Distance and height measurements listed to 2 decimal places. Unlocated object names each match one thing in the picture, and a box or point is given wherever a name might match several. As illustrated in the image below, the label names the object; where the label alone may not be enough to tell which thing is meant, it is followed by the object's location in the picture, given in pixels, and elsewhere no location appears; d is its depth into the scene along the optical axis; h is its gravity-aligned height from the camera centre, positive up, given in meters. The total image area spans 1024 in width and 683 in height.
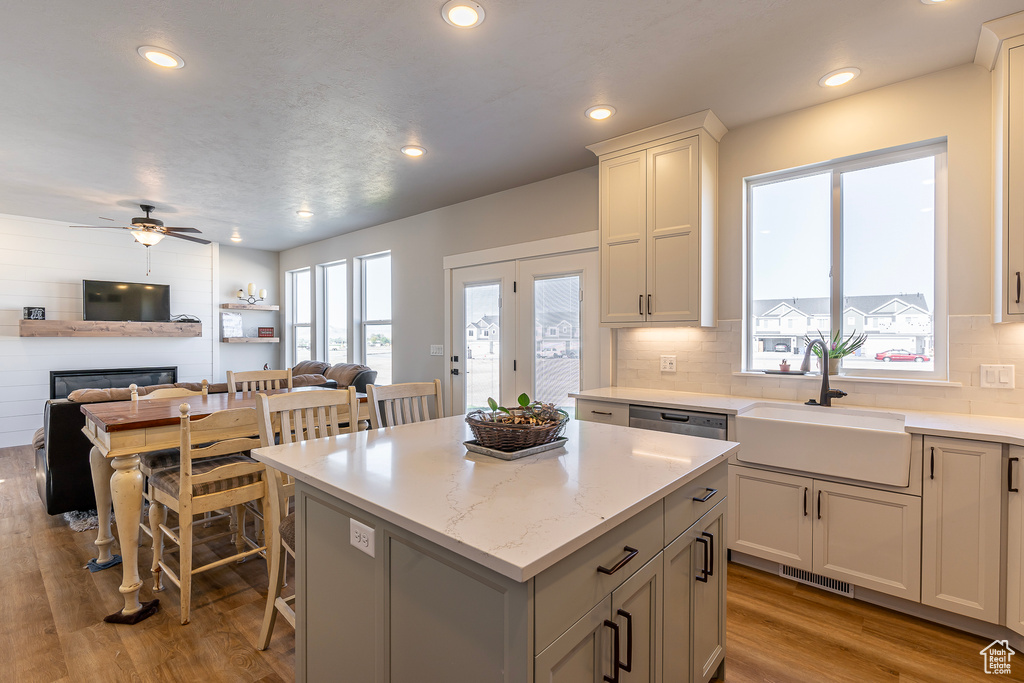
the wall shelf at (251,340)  6.93 -0.05
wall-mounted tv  5.83 +0.45
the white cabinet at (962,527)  1.93 -0.80
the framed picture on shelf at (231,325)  6.99 +0.18
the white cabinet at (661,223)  2.93 +0.73
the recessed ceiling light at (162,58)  2.23 +1.34
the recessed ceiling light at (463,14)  1.93 +1.34
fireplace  5.62 -0.51
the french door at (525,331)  3.76 +0.05
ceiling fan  4.33 +0.99
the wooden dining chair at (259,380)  3.61 -0.34
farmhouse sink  2.10 -0.51
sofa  3.11 -0.79
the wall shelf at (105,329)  5.41 +0.11
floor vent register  2.33 -1.24
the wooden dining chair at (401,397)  2.19 -0.31
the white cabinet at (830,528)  2.11 -0.94
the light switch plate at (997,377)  2.27 -0.21
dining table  2.18 -0.54
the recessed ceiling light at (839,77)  2.42 +1.34
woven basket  1.50 -0.31
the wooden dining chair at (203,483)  2.10 -0.69
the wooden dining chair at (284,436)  1.87 -0.42
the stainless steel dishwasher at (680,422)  2.58 -0.49
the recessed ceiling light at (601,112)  2.80 +1.34
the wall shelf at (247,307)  6.91 +0.44
